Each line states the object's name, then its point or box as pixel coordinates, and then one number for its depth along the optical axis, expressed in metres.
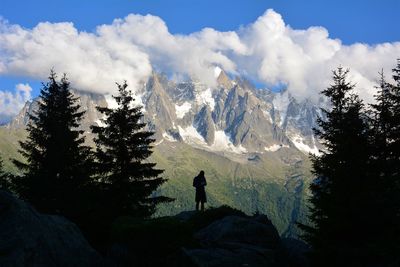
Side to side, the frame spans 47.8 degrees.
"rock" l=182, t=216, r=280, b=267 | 13.11
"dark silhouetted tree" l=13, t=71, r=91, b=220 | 27.84
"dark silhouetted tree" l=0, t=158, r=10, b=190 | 37.31
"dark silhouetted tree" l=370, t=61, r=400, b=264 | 10.54
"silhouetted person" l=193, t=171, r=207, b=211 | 28.47
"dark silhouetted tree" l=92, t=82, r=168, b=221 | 29.09
